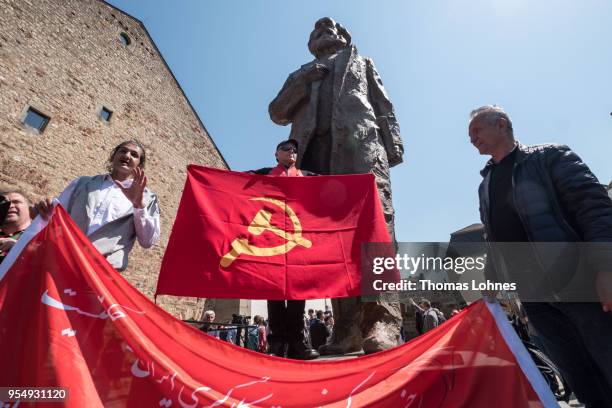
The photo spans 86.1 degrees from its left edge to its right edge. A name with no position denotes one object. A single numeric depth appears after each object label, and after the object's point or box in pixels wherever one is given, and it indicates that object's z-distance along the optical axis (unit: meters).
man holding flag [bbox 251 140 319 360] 2.37
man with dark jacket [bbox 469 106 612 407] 1.23
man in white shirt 1.80
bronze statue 3.20
